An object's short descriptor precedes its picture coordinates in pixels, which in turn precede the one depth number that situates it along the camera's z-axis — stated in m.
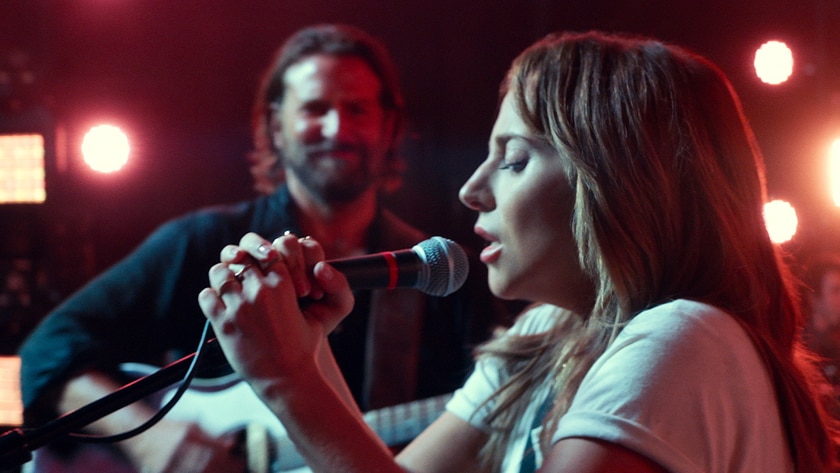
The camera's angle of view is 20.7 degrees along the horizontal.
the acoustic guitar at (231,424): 2.20
